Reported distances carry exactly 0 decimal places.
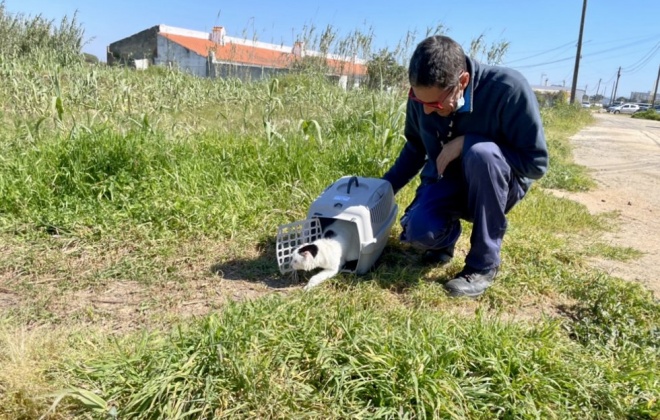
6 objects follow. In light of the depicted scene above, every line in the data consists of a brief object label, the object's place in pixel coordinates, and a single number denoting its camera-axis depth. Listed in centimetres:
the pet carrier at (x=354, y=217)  225
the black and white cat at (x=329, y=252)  215
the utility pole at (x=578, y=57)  2389
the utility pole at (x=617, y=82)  7394
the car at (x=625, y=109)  5153
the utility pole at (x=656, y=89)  4884
